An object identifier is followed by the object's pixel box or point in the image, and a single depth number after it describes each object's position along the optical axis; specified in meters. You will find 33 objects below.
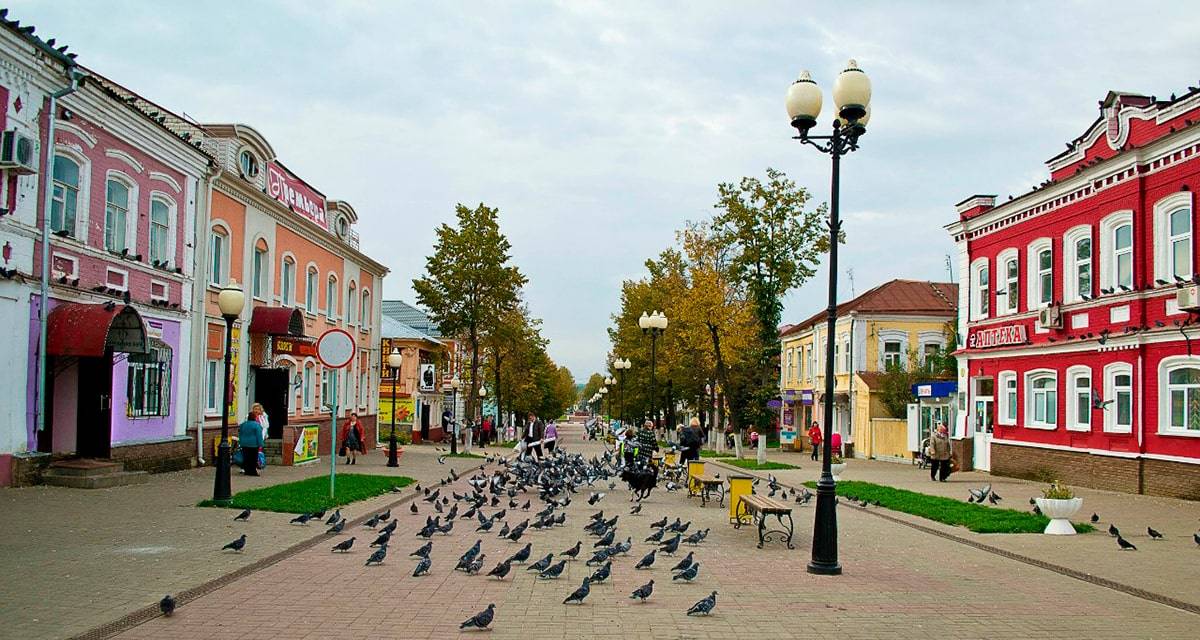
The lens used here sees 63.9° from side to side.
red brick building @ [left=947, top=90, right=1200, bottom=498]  20.78
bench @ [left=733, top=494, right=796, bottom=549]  13.15
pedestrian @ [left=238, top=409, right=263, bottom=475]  22.14
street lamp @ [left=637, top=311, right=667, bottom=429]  31.36
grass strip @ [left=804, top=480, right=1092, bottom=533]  14.96
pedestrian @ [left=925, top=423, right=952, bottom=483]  25.67
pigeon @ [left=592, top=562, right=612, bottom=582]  9.62
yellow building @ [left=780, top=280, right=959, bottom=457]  43.03
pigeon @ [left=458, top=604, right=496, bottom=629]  7.73
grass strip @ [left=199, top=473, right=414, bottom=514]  15.54
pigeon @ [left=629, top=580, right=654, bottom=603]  9.02
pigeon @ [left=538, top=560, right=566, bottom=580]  10.18
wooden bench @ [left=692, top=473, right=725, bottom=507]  19.31
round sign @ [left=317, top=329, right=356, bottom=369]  15.81
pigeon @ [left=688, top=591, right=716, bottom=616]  8.42
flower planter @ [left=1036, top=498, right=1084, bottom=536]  14.45
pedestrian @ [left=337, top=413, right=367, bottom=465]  30.36
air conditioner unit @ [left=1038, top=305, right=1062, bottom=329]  25.53
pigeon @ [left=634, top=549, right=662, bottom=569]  10.80
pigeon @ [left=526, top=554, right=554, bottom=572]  10.28
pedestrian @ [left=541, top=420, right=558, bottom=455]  32.94
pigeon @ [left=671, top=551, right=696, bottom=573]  10.15
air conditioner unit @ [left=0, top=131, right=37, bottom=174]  15.73
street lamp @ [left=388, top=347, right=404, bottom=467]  29.06
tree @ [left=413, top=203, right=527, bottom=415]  44.09
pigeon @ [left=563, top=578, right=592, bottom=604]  8.86
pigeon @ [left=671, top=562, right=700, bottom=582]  9.94
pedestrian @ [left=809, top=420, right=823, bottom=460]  40.22
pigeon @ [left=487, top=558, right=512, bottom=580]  10.01
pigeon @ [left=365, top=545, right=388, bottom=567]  10.87
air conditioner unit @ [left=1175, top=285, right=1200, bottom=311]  19.48
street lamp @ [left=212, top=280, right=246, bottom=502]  15.84
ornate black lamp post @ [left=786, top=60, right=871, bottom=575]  10.91
